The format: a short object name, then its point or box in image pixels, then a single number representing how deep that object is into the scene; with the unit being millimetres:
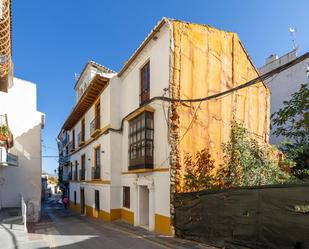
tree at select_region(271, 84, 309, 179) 4363
